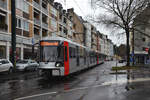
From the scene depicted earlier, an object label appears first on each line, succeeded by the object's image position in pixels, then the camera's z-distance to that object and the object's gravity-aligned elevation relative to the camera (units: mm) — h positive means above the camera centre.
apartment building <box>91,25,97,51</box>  112538 +9453
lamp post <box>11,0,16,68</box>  24266 +3128
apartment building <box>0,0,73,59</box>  30297 +6061
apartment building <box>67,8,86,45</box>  73875 +12847
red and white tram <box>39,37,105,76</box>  14688 -17
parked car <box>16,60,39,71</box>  25512 -1076
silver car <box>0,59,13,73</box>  20938 -959
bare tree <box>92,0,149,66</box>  28306 +5629
